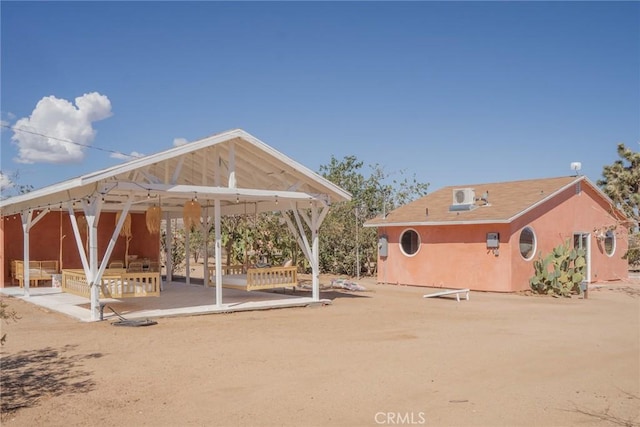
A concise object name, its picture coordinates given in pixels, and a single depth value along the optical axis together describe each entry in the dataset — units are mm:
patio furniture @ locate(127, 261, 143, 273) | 19141
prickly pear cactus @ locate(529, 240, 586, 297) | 16703
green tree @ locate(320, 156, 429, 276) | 24062
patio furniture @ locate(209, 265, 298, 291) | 13688
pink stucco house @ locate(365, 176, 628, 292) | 17453
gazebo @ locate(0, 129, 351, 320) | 10953
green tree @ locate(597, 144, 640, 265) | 27844
